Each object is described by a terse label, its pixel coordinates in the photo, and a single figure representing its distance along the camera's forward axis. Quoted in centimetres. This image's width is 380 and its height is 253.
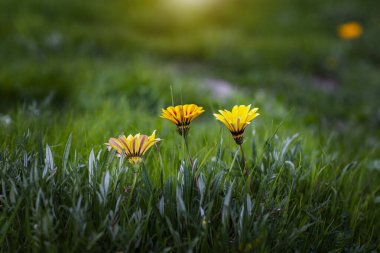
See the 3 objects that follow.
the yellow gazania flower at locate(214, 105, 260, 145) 95
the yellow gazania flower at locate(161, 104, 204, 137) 94
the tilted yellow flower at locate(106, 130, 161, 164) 95
